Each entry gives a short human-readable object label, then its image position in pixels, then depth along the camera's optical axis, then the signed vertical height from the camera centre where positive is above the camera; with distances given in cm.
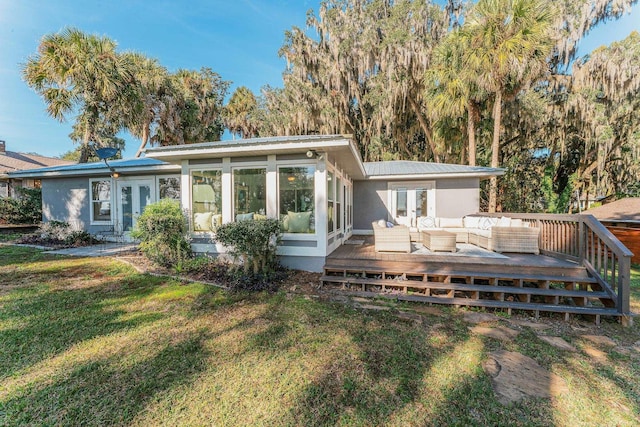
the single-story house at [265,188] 533 +67
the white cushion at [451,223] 785 -42
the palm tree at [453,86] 953 +470
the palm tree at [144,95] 1037 +532
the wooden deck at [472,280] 398 -123
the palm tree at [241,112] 1816 +698
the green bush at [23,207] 1146 +37
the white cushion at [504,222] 639 -34
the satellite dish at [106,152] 765 +182
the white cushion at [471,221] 736 -36
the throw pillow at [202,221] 610 -19
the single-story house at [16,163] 1424 +347
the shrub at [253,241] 471 -52
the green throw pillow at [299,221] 546 -21
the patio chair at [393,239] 559 -63
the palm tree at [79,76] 898 +490
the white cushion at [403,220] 969 -39
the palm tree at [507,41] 797 +530
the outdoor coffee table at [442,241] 567 -70
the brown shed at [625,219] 773 -44
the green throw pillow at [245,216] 575 -9
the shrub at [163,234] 548 -43
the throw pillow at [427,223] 807 -42
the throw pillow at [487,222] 692 -37
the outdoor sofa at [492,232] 552 -57
